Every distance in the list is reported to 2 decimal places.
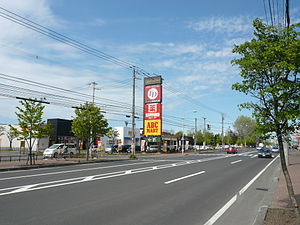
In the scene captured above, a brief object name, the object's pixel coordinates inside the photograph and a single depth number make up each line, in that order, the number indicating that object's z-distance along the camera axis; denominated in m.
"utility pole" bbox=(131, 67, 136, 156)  33.19
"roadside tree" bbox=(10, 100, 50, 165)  19.89
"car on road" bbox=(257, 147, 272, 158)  33.69
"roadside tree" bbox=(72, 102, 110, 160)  26.60
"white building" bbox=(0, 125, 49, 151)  57.52
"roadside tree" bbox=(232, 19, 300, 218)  5.21
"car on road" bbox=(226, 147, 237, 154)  48.79
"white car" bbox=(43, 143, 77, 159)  29.07
